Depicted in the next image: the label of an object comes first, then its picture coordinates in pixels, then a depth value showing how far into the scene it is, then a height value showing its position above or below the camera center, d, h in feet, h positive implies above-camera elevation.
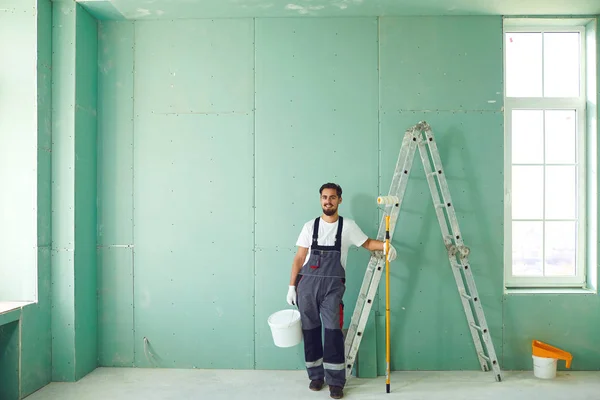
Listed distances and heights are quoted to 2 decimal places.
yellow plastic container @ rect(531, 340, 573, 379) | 10.39 -4.20
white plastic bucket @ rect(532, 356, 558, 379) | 10.39 -4.39
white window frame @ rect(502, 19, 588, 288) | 11.46 +0.67
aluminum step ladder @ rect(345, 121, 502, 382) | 10.28 -1.34
